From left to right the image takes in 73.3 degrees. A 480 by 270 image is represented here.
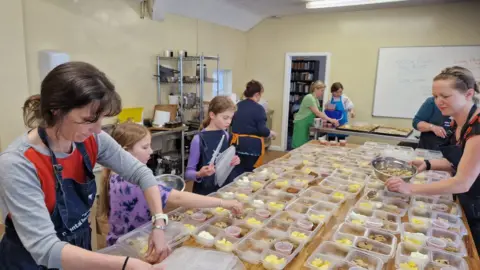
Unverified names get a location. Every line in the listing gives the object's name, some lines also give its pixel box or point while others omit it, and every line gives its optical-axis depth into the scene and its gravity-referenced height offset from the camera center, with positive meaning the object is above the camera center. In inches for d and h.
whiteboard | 193.5 +9.1
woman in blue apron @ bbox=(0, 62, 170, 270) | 32.3 -11.2
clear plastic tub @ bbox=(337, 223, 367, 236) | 56.5 -25.3
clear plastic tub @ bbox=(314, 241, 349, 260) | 50.2 -25.8
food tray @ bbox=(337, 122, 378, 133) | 171.9 -23.3
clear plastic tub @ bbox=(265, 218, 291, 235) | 57.1 -25.4
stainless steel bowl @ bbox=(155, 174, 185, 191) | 70.6 -22.6
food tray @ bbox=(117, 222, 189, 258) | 47.9 -25.0
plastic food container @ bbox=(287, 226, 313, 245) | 51.9 -25.0
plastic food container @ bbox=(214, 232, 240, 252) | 50.0 -25.4
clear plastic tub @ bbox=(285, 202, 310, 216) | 64.2 -25.0
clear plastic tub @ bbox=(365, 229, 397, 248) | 52.9 -25.2
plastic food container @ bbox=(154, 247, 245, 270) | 44.4 -25.4
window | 240.1 -1.4
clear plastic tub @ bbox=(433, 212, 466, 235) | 57.6 -24.8
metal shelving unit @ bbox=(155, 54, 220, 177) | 178.3 -2.5
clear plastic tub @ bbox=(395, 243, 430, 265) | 48.1 -25.4
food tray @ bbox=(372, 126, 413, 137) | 167.8 -24.2
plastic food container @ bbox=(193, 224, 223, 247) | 51.3 -25.2
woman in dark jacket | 120.9 -18.4
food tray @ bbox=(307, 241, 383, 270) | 47.1 -25.5
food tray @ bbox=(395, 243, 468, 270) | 47.4 -25.6
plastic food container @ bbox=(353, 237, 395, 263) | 49.1 -25.1
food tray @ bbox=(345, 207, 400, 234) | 58.0 -24.9
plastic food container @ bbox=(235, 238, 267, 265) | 47.6 -25.8
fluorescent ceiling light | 179.3 +45.8
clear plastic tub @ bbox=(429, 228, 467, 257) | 50.7 -25.2
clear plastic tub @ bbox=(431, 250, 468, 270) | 47.7 -25.8
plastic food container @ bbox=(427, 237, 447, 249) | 51.8 -25.0
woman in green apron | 179.8 -18.4
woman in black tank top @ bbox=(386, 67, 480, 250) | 59.0 -10.2
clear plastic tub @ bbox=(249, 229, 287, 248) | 52.5 -25.5
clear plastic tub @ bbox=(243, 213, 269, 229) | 56.7 -24.9
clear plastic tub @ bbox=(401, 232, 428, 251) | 51.6 -25.0
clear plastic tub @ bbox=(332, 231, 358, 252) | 50.6 -25.1
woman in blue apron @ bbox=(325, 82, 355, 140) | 194.5 -14.0
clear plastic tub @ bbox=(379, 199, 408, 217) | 64.9 -24.7
